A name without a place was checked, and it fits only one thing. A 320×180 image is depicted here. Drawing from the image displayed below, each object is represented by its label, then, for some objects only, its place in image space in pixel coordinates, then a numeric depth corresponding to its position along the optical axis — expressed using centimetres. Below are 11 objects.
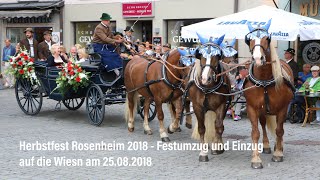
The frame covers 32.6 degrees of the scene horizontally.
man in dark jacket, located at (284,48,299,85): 1280
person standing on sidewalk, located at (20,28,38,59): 1376
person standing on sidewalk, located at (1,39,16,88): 2075
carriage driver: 1105
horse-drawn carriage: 1130
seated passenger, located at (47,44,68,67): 1245
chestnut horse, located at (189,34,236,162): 770
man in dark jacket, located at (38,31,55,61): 1395
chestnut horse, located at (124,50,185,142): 972
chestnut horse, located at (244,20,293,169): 745
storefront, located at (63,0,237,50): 1817
